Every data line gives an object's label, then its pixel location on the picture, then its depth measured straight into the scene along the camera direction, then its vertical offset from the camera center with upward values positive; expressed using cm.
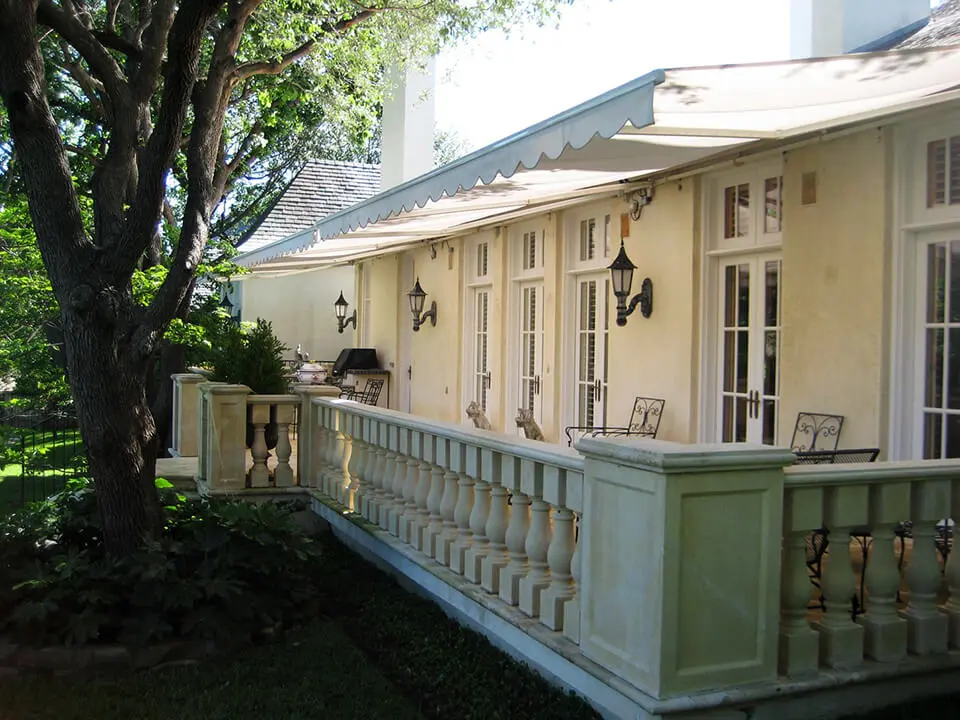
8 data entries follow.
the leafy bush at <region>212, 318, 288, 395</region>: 765 -10
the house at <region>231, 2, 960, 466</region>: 493 +102
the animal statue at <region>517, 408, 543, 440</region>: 985 -74
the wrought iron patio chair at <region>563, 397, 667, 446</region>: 839 -58
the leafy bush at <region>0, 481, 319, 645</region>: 477 -125
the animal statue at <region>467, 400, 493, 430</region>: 1087 -71
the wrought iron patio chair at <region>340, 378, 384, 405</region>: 1628 -70
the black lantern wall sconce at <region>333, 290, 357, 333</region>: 1891 +86
